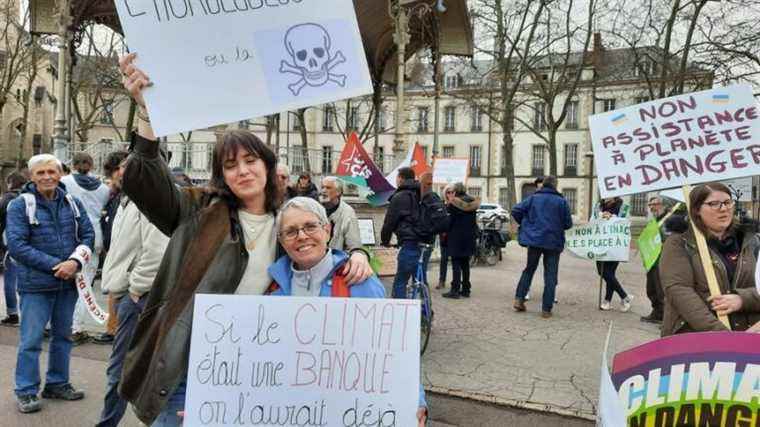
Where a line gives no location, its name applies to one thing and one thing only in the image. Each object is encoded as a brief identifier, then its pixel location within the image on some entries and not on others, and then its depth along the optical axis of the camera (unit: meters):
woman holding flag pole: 2.95
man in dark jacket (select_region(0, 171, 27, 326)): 6.44
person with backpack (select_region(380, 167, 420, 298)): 6.36
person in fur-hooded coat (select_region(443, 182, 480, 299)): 8.91
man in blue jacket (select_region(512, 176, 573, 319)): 7.47
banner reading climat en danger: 2.16
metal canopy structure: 10.71
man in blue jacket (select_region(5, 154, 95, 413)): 3.99
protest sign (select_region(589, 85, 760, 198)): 3.16
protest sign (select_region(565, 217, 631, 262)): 8.20
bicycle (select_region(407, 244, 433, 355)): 5.74
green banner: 7.24
